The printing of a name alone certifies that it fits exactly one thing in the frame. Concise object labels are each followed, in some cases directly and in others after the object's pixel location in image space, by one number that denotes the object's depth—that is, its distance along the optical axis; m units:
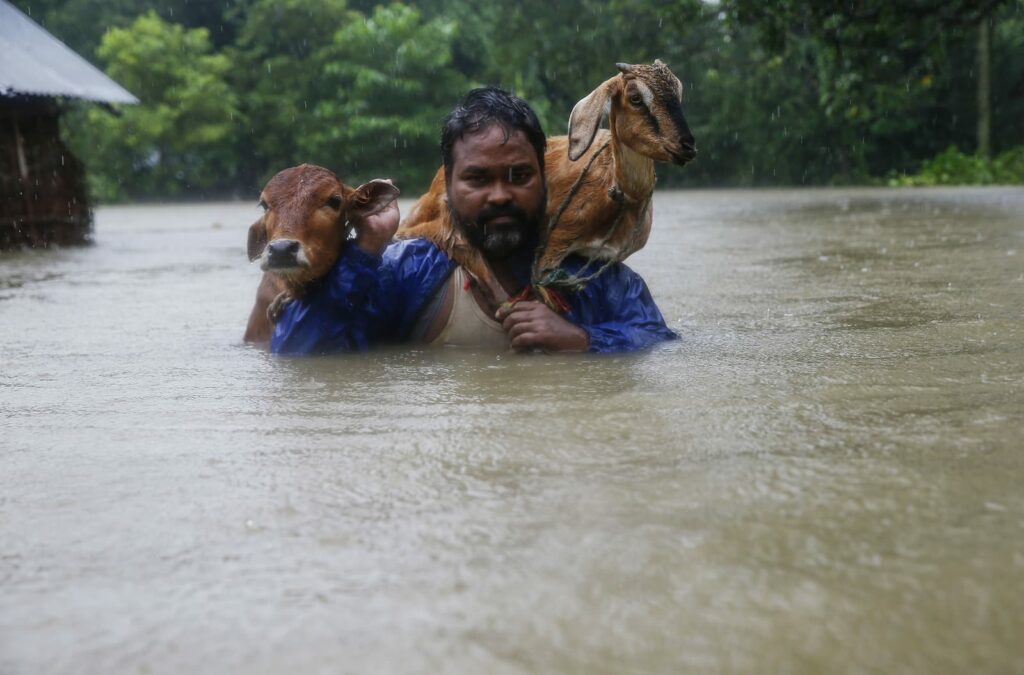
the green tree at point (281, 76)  34.06
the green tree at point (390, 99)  31.92
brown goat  3.34
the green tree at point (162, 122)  33.25
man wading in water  3.66
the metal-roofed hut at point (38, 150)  12.14
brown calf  3.46
